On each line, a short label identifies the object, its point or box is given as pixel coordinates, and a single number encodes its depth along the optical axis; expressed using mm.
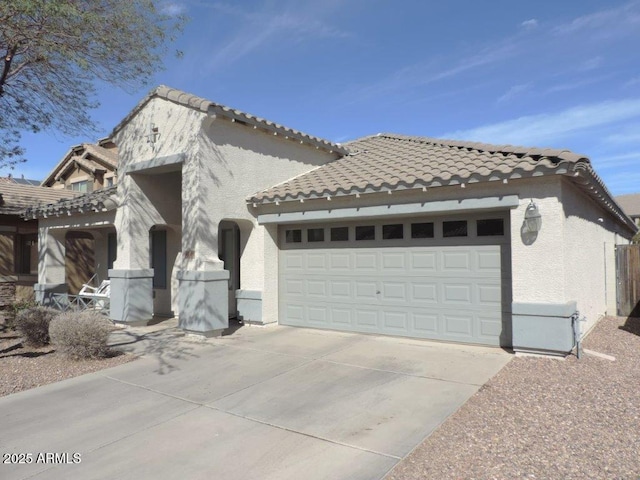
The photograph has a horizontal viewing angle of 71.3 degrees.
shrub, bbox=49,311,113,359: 7629
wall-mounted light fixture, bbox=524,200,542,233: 7129
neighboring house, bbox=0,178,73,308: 15805
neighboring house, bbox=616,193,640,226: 41594
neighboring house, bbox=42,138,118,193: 21062
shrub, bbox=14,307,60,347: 8734
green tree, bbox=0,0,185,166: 7504
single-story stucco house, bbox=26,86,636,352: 7395
